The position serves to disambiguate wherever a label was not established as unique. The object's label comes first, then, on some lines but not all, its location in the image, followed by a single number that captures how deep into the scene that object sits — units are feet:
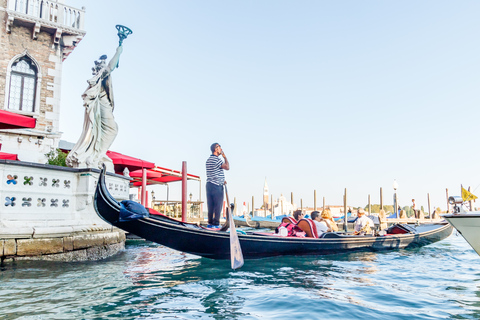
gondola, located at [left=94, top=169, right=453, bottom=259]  14.34
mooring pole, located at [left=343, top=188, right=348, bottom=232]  57.40
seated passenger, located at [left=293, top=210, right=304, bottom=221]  23.16
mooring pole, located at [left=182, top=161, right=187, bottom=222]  34.73
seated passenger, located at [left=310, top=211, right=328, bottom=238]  22.01
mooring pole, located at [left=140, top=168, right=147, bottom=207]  32.93
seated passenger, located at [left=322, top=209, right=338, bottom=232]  26.04
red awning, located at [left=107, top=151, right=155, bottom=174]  27.89
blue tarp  14.34
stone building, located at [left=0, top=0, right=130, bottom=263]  16.33
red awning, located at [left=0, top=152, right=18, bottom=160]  21.12
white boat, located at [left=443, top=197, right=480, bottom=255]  15.75
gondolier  17.13
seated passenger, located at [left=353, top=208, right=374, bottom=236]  25.40
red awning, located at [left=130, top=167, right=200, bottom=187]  38.73
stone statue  19.93
